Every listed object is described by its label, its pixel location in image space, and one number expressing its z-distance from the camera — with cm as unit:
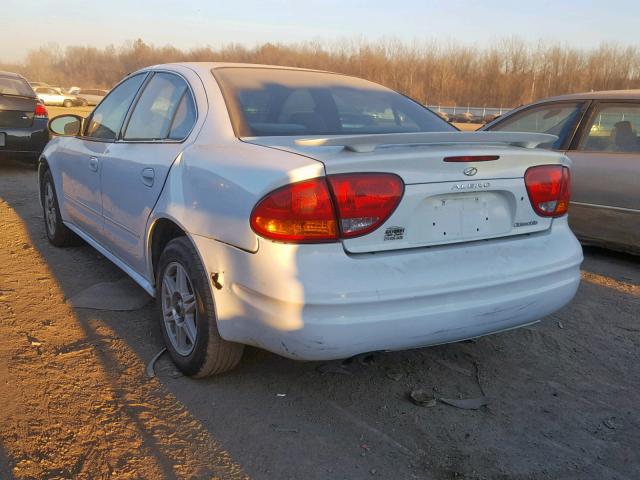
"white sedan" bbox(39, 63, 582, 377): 227
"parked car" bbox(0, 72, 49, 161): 941
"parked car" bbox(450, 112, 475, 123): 3953
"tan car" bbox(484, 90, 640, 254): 483
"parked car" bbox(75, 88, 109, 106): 5228
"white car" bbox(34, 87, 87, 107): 4219
